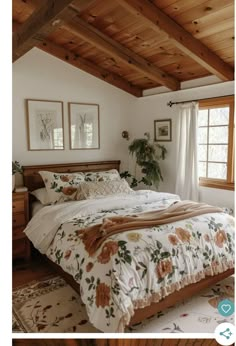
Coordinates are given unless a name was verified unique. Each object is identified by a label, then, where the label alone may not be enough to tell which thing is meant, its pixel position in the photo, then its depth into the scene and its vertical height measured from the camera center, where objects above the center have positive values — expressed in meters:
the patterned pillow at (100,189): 2.85 -0.39
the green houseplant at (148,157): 3.57 -0.06
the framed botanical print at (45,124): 3.20 +0.35
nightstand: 2.70 -0.73
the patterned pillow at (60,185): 2.85 -0.35
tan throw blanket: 1.77 -0.49
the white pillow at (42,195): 2.83 -0.46
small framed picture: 3.57 +0.30
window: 2.88 +0.12
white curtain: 3.18 +0.00
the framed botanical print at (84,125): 3.53 +0.37
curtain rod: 3.39 +0.63
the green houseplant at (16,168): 2.89 -0.16
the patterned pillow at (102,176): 3.20 -0.28
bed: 1.52 -0.71
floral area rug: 1.67 -1.10
